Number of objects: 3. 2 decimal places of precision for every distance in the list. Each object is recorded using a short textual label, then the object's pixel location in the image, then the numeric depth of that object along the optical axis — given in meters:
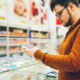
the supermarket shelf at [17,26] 2.80
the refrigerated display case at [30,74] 1.66
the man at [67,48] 0.73
